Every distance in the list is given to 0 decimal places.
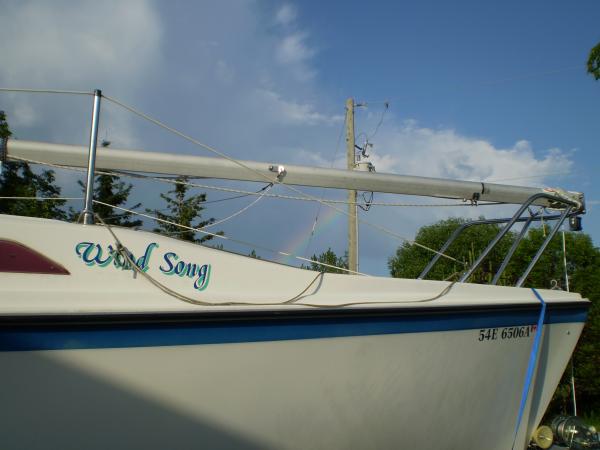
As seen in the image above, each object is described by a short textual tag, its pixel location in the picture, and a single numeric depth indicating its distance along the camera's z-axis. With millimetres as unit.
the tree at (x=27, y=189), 7695
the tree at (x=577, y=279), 6512
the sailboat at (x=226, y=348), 1974
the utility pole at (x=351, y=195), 9906
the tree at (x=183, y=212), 12211
